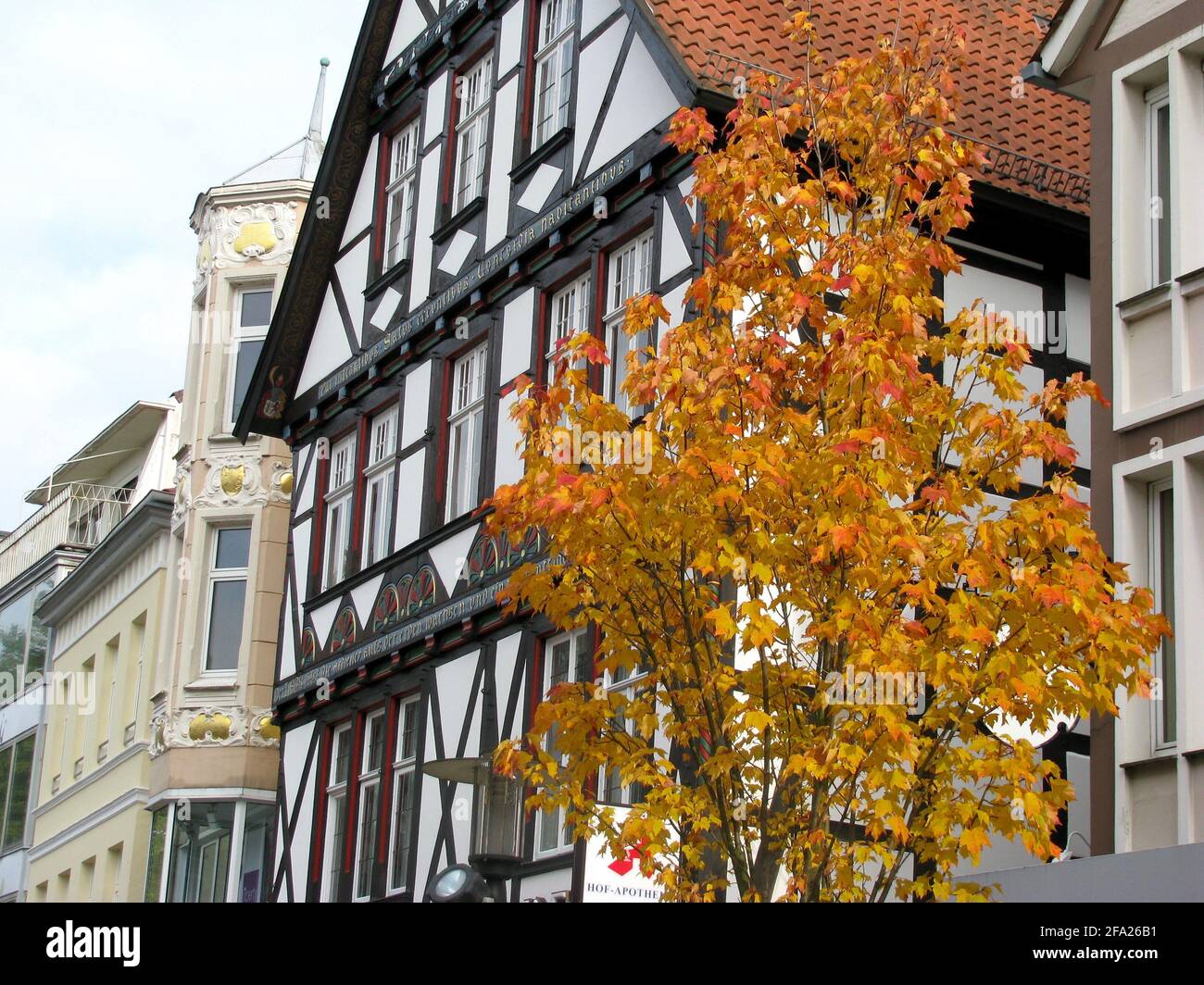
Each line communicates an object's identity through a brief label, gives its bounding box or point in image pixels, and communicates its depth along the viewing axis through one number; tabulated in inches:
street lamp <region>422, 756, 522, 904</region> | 614.9
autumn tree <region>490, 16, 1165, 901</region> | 447.2
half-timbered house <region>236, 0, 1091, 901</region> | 748.0
